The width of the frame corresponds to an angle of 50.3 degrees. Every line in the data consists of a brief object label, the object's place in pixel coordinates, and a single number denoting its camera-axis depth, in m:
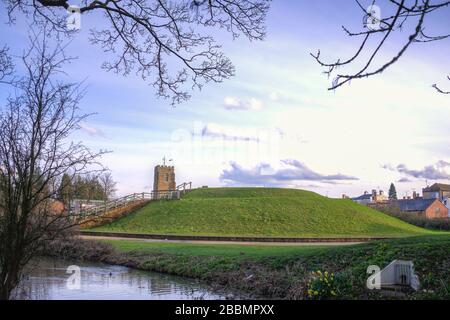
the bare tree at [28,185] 5.96
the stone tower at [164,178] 69.94
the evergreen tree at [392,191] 150.65
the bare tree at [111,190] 66.18
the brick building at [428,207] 84.06
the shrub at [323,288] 10.75
